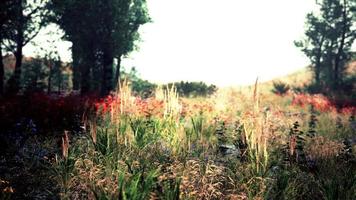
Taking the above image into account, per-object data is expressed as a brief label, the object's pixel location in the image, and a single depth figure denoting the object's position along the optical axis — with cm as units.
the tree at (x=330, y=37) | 2616
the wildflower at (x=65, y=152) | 459
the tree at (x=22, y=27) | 1761
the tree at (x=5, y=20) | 1515
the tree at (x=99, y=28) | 1684
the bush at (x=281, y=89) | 2723
